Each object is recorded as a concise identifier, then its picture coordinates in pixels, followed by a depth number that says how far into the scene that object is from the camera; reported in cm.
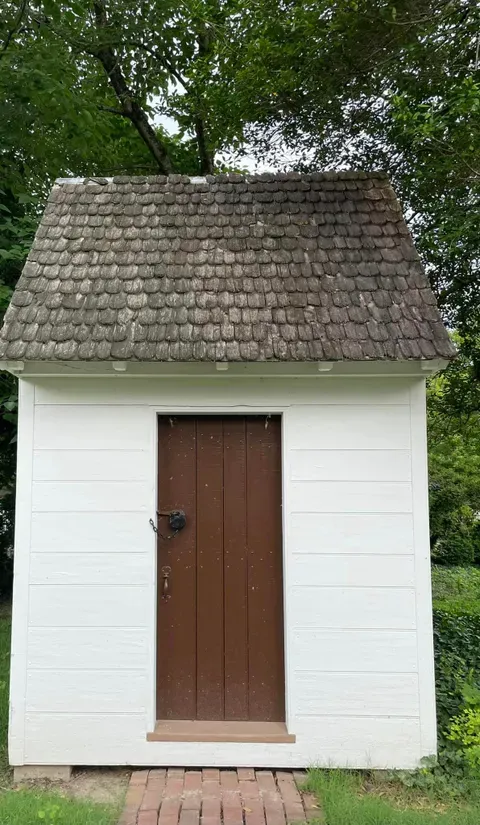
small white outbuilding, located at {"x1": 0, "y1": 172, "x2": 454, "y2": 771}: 341
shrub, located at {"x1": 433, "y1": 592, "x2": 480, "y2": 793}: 331
